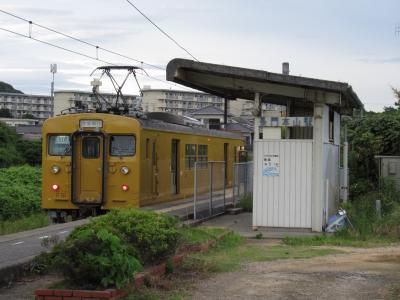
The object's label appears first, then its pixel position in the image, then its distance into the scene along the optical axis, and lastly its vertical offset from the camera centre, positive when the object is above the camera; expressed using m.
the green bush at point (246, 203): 19.36 -1.03
